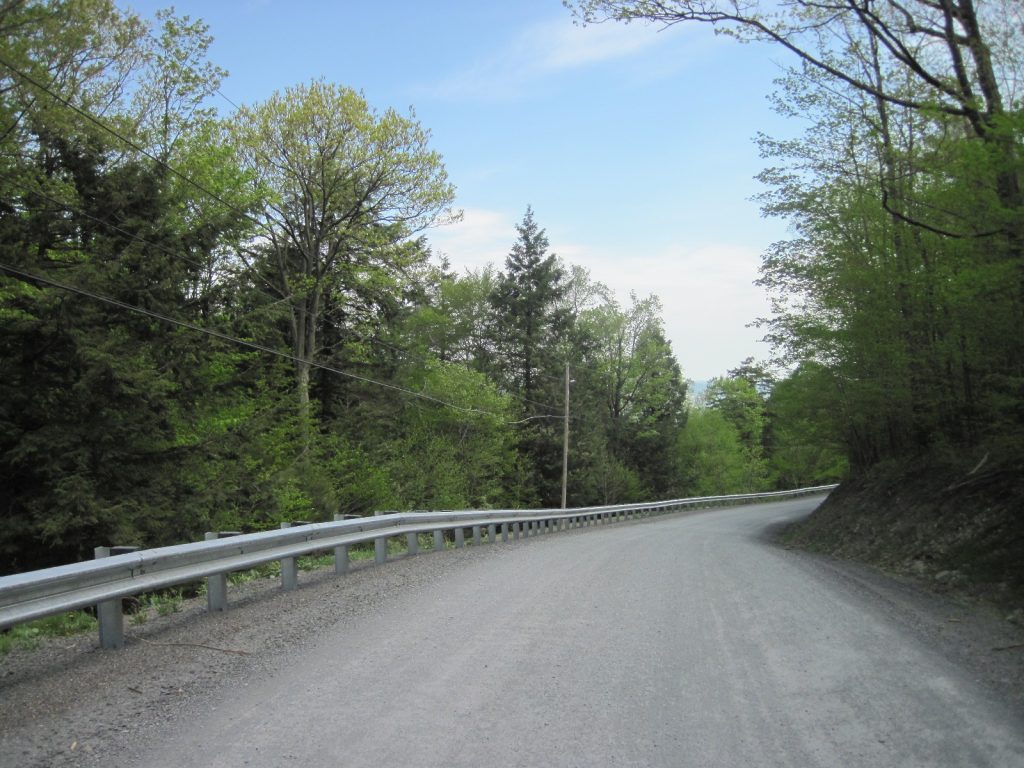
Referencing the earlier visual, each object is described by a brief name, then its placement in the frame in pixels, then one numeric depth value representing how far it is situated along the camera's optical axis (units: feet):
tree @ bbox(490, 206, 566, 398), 142.20
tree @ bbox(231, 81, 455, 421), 83.66
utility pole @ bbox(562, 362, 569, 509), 120.98
